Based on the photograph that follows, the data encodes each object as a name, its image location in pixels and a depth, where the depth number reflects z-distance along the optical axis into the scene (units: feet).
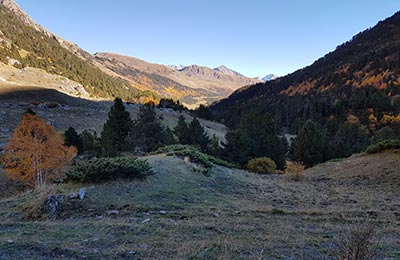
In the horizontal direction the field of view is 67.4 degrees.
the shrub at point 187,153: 80.90
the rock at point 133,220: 30.96
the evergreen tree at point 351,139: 158.10
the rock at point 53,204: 34.65
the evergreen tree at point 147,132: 119.96
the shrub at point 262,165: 110.63
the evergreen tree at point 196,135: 138.54
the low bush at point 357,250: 13.17
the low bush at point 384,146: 91.70
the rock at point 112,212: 35.20
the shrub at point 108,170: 47.34
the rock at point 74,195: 38.83
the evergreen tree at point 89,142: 135.55
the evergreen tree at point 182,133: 139.95
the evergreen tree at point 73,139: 128.36
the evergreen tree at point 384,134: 176.47
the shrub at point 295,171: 86.43
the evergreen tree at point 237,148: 126.82
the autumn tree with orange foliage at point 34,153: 91.56
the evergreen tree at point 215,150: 128.67
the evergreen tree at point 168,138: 128.43
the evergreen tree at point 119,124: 130.70
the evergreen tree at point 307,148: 134.41
